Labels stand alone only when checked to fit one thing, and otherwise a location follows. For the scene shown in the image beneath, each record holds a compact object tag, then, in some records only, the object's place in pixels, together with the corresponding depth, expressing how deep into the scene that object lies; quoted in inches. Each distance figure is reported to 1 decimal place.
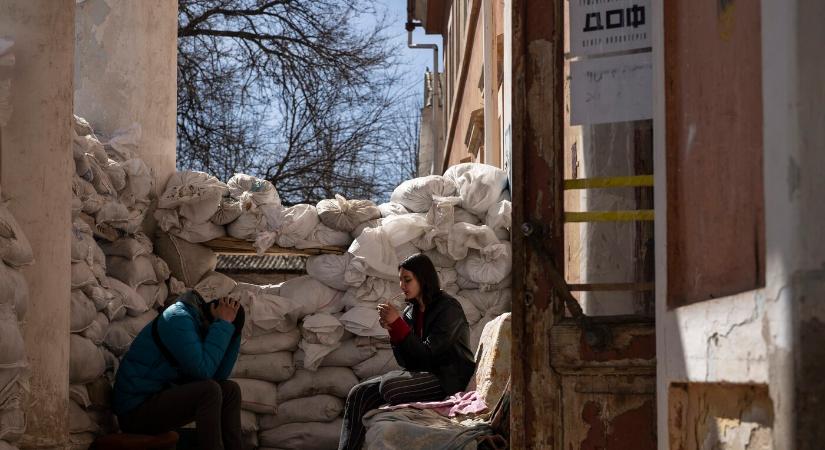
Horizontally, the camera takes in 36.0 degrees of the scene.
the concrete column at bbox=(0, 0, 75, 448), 231.8
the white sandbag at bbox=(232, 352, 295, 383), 317.1
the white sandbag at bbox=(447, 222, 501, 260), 303.7
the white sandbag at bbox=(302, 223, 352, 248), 319.6
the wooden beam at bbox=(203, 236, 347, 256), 325.1
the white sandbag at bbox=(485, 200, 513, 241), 306.0
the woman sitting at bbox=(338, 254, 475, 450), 238.5
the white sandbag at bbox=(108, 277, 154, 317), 285.1
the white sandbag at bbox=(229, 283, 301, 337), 313.6
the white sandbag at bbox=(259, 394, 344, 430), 315.6
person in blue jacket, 263.4
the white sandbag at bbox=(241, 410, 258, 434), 315.9
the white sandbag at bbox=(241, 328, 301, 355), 317.1
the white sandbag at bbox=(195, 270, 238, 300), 319.6
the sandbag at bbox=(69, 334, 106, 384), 255.6
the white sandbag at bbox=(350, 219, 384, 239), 318.3
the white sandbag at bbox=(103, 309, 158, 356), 281.4
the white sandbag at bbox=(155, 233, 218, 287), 319.9
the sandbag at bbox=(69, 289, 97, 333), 257.3
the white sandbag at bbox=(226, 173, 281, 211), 319.6
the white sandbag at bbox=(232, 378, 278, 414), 315.0
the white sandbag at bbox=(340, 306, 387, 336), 310.5
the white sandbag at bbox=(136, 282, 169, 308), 301.9
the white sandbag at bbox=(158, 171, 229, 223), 315.6
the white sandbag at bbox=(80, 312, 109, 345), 264.8
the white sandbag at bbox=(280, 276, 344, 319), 316.5
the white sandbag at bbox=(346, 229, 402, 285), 309.0
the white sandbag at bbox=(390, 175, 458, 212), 317.7
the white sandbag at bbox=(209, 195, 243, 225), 317.6
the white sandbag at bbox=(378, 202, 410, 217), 320.5
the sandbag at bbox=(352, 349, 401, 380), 313.9
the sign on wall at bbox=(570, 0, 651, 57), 150.6
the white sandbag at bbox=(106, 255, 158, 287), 295.4
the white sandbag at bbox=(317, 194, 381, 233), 320.5
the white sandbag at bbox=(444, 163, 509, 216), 310.2
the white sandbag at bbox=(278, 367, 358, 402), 314.8
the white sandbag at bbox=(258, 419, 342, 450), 313.7
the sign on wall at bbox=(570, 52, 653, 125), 150.3
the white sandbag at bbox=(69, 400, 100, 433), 253.0
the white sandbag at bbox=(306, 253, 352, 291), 316.8
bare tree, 663.1
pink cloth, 213.9
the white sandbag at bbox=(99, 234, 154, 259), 296.0
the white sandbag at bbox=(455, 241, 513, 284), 304.5
